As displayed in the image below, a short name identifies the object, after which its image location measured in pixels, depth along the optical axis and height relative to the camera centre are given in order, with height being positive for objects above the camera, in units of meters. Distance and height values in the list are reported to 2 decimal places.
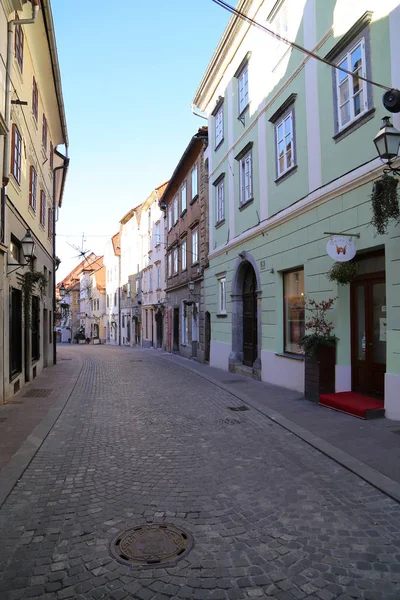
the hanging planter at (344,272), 7.83 +0.73
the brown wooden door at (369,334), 7.71 -0.40
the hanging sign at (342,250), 7.77 +1.14
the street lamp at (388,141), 5.95 +2.39
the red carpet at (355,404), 7.01 -1.60
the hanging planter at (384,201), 6.24 +1.62
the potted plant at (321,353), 8.38 -0.80
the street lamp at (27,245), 9.93 +1.63
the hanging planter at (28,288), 10.81 +0.70
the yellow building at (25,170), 8.83 +3.95
